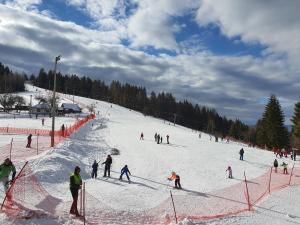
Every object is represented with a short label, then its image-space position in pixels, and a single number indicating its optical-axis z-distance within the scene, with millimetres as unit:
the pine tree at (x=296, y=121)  35953
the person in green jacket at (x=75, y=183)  8535
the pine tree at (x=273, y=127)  42195
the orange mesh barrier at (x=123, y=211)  8337
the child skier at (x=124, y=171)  15154
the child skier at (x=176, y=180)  14528
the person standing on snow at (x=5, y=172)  8789
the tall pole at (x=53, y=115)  18567
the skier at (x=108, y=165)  15632
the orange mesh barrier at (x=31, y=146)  16310
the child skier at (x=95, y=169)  15100
